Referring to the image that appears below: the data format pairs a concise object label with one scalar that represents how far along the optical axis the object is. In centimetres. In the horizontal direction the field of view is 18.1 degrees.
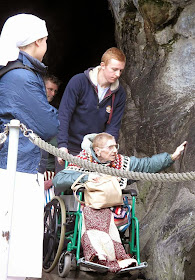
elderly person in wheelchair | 518
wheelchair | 532
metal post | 395
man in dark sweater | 639
